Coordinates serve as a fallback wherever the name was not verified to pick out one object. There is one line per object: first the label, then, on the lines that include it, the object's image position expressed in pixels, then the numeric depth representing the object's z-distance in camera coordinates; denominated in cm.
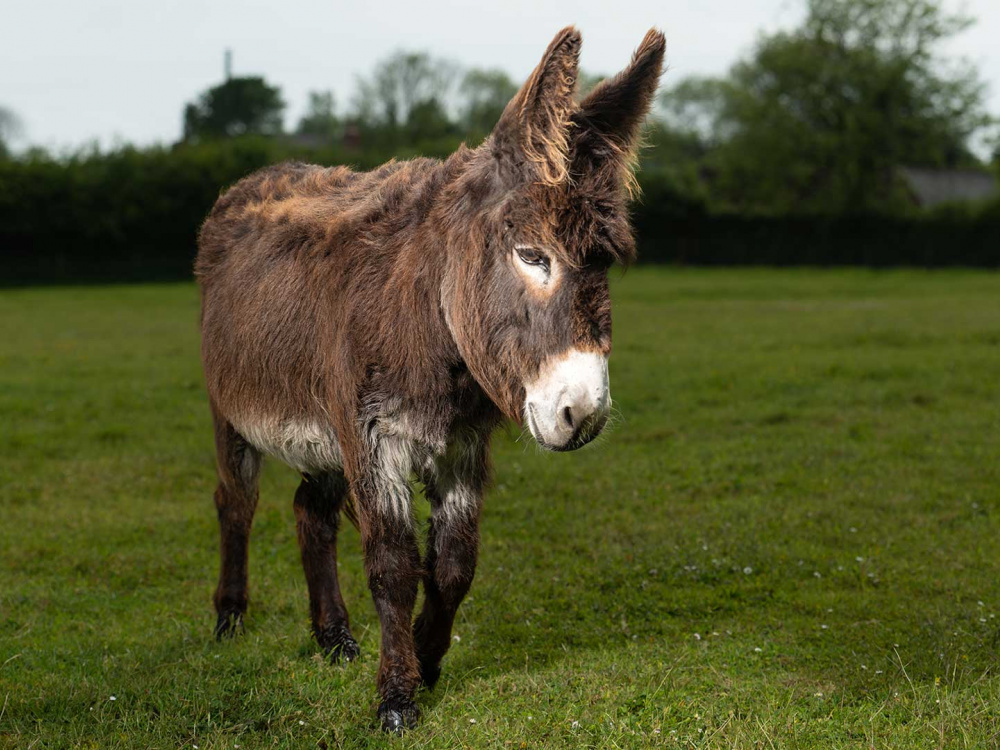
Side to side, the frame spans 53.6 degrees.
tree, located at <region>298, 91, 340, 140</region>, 7638
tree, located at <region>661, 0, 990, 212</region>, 5175
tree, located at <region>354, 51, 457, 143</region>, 6500
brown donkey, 364
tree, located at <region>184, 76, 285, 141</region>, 5191
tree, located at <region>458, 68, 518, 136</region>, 7506
